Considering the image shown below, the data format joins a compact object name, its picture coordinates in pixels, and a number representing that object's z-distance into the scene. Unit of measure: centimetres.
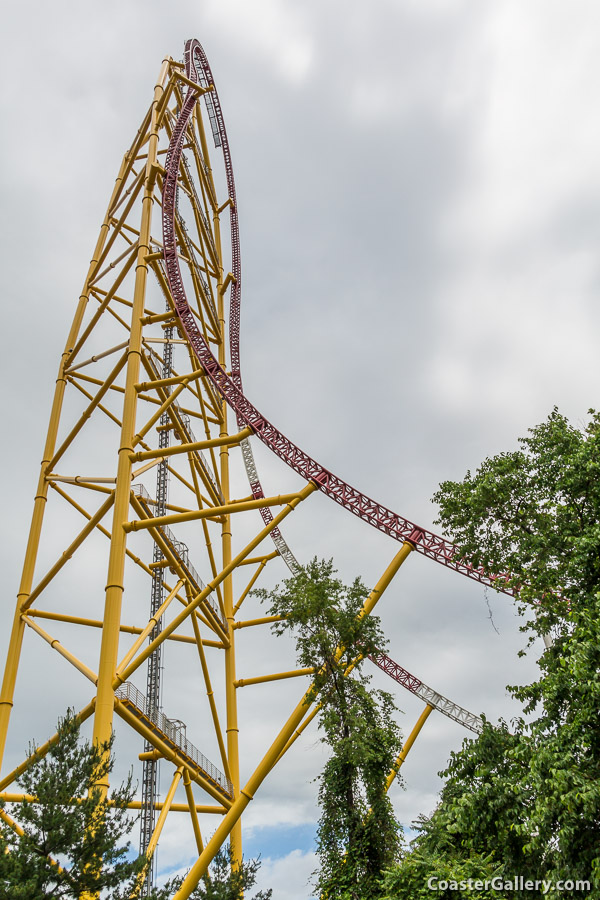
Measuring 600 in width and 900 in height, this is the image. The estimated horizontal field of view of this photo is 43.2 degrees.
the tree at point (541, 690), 715
